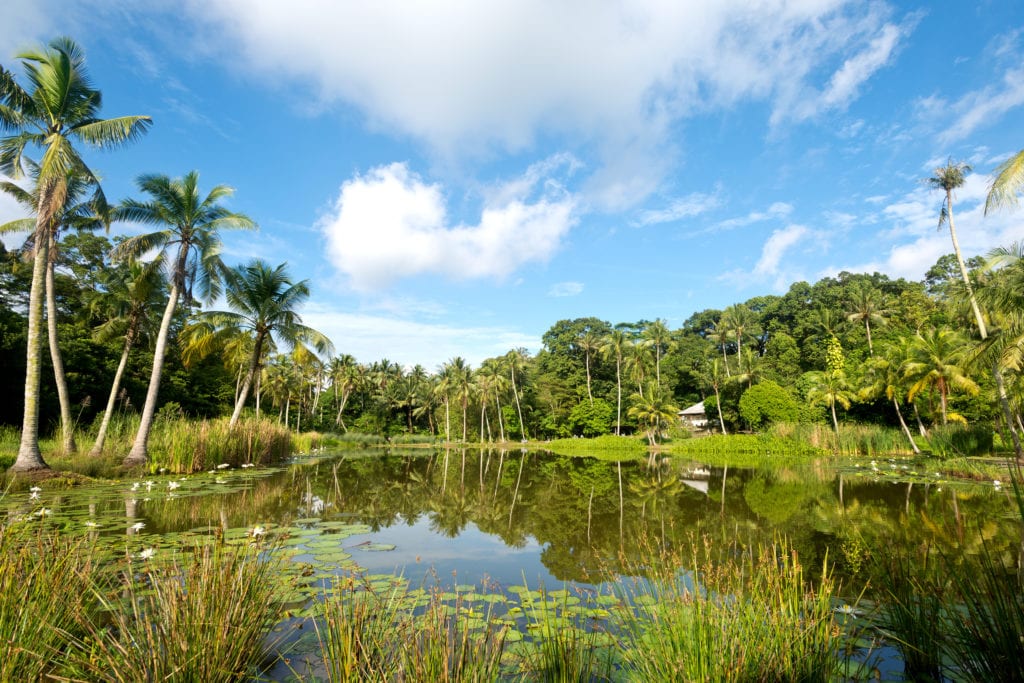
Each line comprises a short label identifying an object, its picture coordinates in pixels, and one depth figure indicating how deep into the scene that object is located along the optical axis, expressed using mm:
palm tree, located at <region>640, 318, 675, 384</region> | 50438
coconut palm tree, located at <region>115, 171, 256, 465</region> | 15755
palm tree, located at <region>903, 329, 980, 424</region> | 24109
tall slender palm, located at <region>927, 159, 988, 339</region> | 17891
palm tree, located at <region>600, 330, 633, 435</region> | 46344
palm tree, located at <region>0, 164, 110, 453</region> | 14108
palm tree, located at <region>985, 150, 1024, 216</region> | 10398
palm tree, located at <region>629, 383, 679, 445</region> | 38344
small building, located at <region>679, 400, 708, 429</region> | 48938
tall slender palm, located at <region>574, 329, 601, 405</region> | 52938
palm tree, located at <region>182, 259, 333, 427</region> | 20609
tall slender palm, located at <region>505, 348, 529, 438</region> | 53188
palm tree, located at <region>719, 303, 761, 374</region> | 53094
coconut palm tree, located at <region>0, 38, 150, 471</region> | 12172
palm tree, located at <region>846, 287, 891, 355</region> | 42531
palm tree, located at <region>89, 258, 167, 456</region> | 16797
